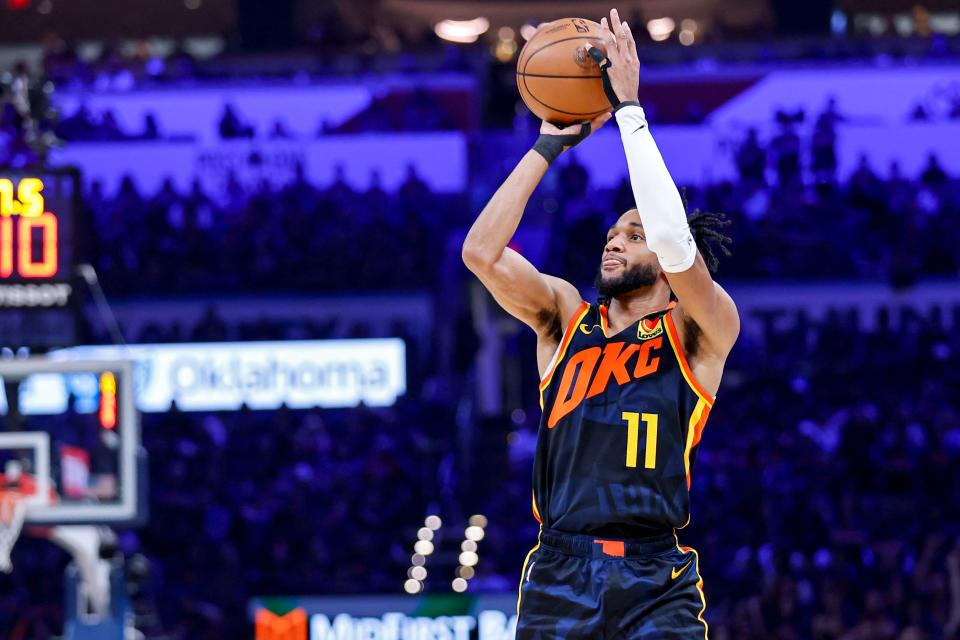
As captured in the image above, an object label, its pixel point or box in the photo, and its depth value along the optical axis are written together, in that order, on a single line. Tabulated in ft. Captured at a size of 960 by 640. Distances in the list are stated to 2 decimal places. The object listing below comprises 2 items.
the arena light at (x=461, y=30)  91.76
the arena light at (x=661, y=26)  89.81
